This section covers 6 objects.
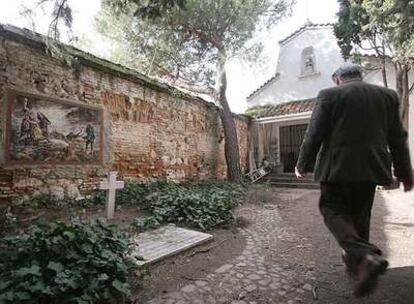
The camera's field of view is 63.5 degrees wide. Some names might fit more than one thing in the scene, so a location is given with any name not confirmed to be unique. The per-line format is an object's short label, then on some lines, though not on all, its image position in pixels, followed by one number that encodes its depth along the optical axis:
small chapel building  15.08
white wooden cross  5.89
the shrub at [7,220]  4.06
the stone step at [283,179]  13.14
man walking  2.51
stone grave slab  4.03
